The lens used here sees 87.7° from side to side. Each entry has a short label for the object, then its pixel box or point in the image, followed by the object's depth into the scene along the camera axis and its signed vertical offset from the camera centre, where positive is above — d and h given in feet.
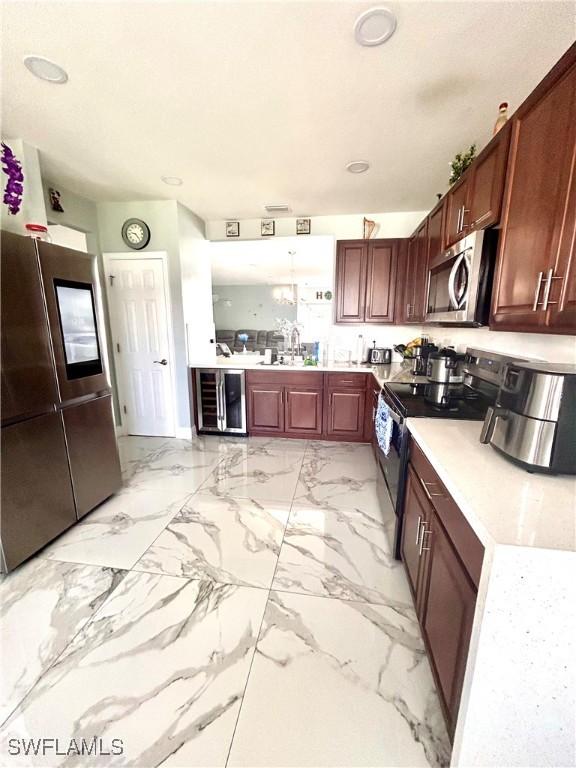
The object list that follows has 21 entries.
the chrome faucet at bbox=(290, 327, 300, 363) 13.07 -0.54
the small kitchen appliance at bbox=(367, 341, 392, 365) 12.10 -1.11
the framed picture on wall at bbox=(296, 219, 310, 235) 12.01 +4.02
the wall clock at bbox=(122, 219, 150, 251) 10.89 +3.41
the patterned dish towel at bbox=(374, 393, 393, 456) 6.29 -2.14
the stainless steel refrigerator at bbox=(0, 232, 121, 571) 5.38 -1.36
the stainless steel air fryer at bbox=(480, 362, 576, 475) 2.97 -0.91
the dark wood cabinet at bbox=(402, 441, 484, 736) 2.83 -2.80
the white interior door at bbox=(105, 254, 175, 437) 11.25 -0.53
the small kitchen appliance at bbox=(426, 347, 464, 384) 5.70 -0.81
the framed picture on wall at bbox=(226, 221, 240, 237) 12.58 +4.13
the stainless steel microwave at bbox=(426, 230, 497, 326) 4.84 +0.84
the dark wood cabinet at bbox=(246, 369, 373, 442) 11.35 -2.93
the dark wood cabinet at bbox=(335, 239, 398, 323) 11.16 +1.79
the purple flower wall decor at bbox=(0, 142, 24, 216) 6.32 +3.13
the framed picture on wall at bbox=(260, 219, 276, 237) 12.21 +4.06
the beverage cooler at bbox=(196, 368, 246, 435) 12.11 -2.91
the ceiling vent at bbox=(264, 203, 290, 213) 10.86 +4.36
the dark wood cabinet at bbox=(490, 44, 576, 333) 3.23 +1.39
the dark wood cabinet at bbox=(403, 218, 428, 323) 8.67 +1.64
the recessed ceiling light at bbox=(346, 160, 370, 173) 7.80 +4.26
